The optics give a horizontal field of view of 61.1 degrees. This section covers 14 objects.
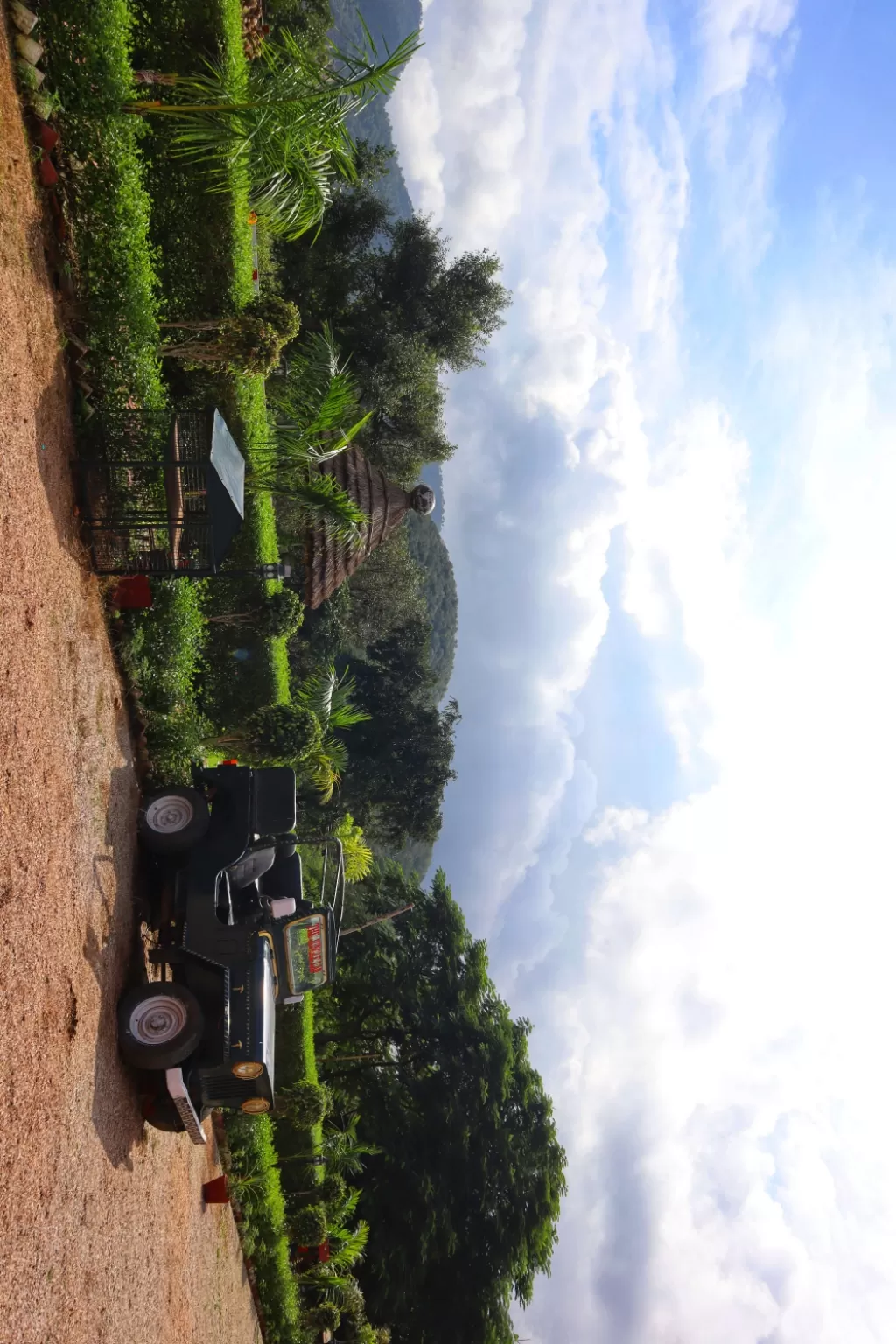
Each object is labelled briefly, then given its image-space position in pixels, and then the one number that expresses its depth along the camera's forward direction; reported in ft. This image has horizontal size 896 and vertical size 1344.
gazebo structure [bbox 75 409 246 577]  27.55
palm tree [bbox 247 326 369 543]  37.24
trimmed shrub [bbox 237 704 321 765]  46.93
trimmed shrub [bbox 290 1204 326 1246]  55.93
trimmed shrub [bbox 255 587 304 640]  48.26
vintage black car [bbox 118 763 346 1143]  28.37
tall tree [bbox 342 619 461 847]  114.83
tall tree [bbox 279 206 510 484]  75.20
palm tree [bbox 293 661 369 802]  57.11
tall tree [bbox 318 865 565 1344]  73.87
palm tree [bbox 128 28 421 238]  26.17
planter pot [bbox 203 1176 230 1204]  37.29
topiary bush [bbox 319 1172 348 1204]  59.98
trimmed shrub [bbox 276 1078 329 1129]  55.93
